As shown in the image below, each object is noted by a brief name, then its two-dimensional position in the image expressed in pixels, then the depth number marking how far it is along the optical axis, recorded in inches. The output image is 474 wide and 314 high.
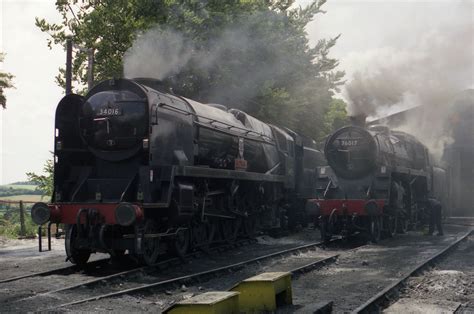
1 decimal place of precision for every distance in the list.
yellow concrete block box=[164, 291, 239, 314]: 213.0
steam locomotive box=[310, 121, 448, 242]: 601.0
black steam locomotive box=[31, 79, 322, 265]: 390.6
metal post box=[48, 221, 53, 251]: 422.3
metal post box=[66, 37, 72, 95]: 649.6
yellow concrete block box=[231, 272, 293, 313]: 258.5
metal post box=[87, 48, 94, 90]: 650.7
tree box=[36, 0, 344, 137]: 751.1
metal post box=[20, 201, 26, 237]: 731.2
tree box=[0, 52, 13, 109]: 690.2
